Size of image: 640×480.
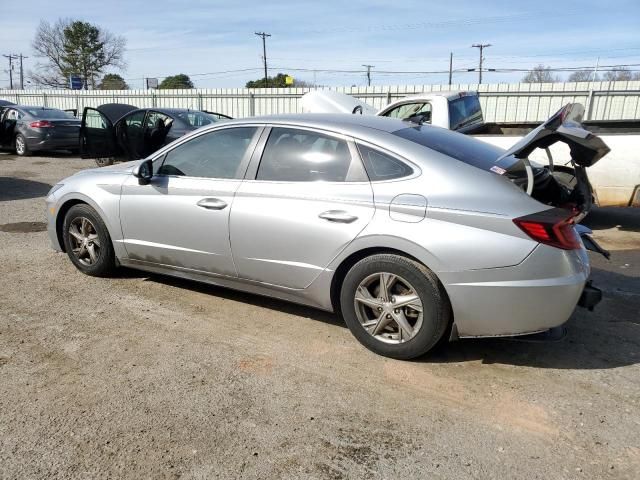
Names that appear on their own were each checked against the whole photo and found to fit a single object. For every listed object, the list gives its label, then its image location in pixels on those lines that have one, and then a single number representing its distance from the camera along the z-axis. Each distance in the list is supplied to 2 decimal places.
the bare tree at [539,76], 44.22
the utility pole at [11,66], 93.68
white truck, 6.88
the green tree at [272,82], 55.25
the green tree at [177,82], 61.33
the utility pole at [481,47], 67.75
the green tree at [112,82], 56.37
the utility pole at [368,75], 61.70
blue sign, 46.54
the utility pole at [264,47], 63.91
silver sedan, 3.23
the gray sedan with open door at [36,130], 14.94
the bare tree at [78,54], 63.19
